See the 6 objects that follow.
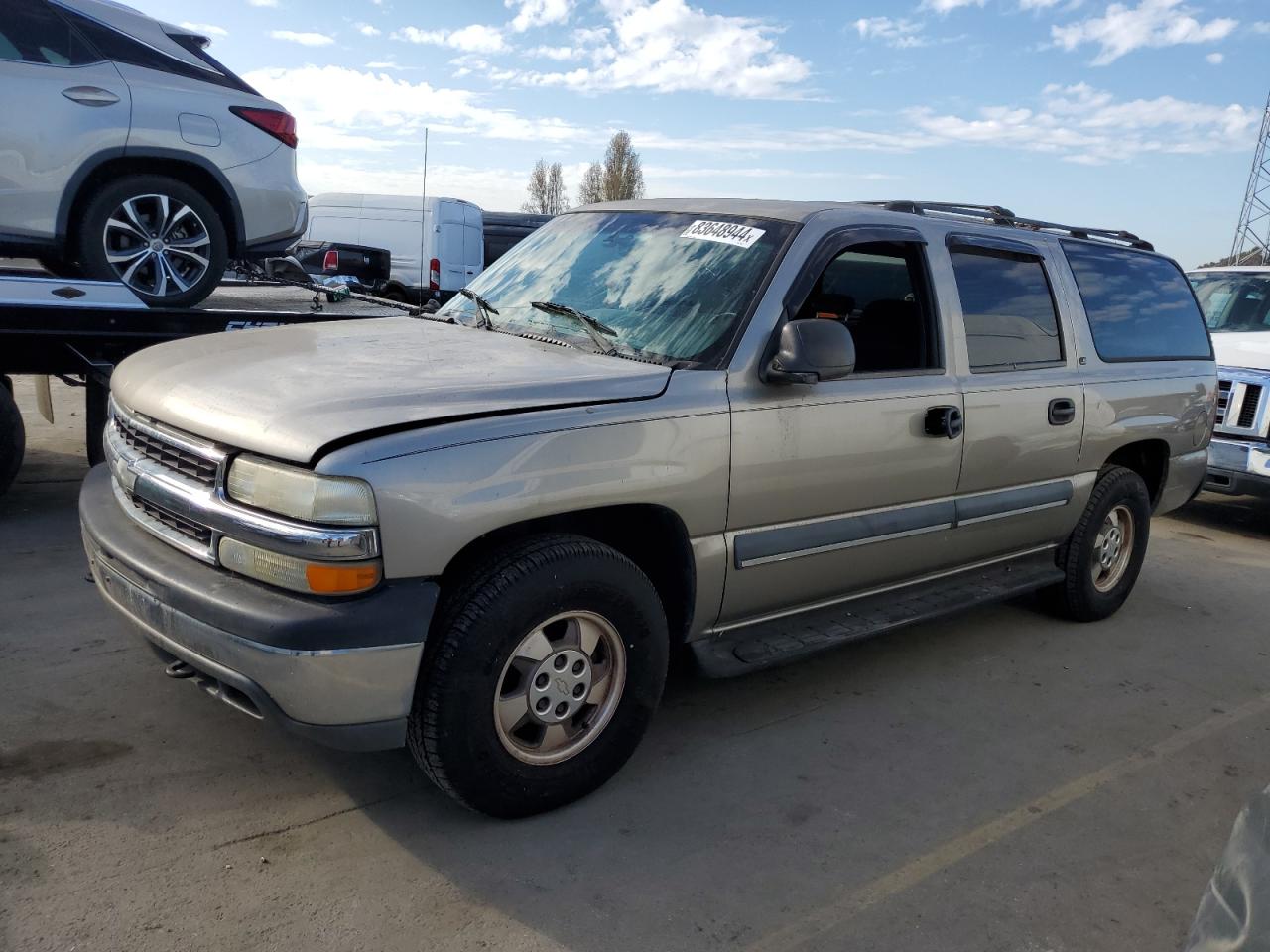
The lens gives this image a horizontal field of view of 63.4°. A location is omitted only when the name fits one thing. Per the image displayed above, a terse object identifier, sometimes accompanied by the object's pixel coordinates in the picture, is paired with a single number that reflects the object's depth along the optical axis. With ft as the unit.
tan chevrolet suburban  8.48
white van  57.82
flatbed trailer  16.35
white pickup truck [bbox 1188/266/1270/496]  24.79
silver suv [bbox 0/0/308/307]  17.37
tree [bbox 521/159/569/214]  223.10
